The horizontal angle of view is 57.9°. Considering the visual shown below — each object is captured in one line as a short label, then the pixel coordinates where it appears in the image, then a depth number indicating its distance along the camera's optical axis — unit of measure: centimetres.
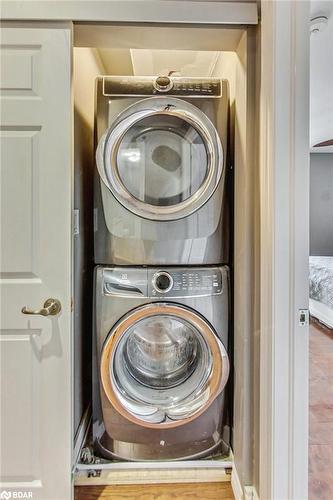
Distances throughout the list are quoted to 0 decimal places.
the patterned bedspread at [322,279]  309
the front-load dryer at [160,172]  147
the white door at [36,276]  128
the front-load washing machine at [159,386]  145
